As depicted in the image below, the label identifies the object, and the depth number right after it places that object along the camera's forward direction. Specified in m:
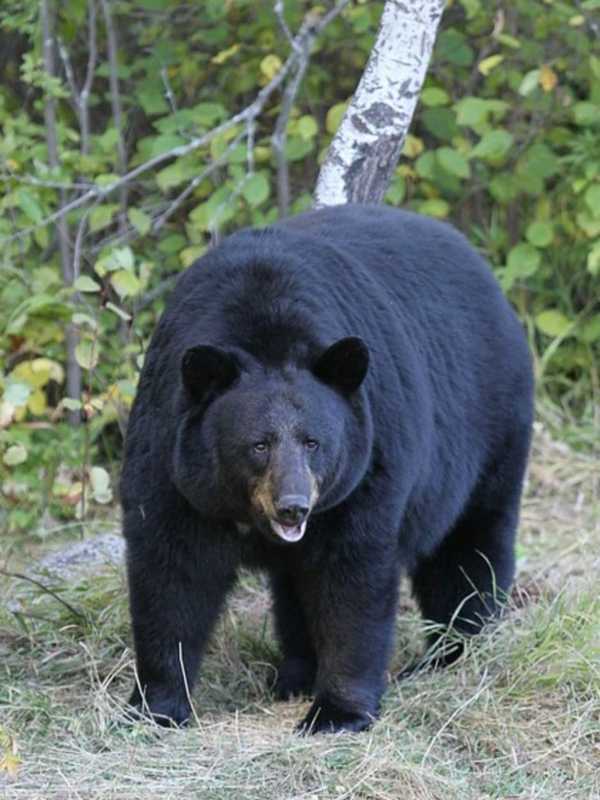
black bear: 9.04
